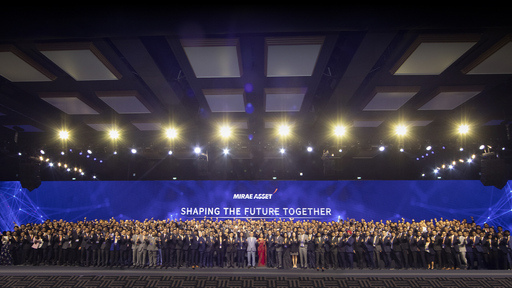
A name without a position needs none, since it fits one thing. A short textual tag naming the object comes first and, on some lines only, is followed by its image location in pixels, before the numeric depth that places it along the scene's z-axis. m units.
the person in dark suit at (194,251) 10.70
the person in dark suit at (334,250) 10.48
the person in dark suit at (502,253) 10.27
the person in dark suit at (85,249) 10.83
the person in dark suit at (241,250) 10.81
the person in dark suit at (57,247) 11.03
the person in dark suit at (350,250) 10.46
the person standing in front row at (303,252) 10.50
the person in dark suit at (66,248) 10.95
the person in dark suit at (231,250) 10.76
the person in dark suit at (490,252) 10.30
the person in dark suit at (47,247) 11.03
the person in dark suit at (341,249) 10.44
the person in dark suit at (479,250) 10.37
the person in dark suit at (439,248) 10.36
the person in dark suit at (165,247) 10.73
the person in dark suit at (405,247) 10.46
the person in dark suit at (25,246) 11.02
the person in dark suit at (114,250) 10.73
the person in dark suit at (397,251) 10.48
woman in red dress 10.95
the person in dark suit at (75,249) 10.96
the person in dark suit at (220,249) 10.73
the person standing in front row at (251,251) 10.77
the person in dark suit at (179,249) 10.73
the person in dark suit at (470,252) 10.36
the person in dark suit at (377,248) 10.52
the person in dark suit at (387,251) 10.52
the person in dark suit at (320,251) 10.46
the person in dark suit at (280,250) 10.61
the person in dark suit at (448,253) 10.35
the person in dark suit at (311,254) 10.55
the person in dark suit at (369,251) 10.46
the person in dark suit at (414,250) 10.48
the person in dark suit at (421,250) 10.43
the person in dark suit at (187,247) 10.77
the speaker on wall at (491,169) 10.66
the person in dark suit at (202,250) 10.68
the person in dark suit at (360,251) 10.52
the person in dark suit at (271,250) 10.74
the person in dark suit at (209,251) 10.70
